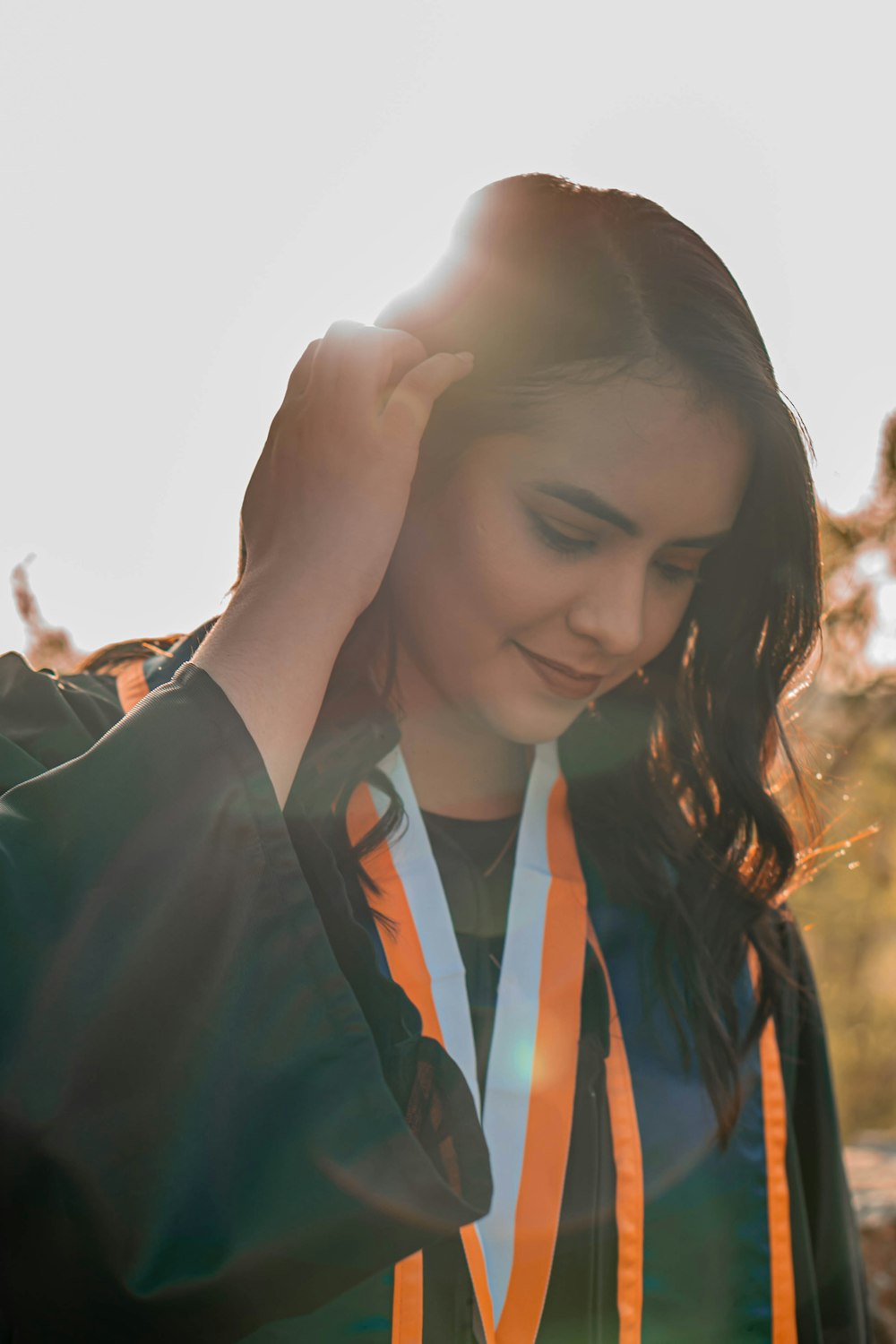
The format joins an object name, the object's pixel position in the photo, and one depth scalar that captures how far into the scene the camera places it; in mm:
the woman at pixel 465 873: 743
